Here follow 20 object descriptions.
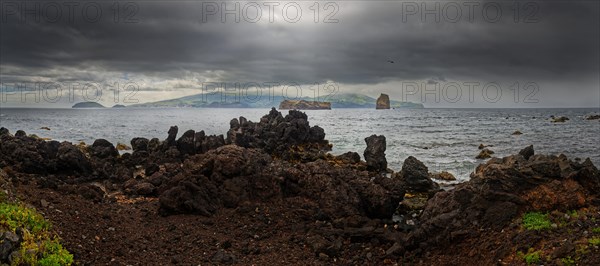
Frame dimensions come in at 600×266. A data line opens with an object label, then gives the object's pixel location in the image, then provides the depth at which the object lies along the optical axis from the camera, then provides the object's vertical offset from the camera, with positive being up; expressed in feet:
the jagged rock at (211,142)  151.94 -9.71
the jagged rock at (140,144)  163.84 -11.23
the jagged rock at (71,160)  104.32 -11.16
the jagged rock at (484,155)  165.92 -15.41
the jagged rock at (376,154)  133.28 -12.40
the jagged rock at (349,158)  145.07 -14.66
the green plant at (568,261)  39.63 -13.88
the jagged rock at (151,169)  110.32 -14.19
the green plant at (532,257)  42.06 -14.42
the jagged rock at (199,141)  153.82 -9.18
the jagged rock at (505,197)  52.29 -10.49
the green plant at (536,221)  47.50 -12.36
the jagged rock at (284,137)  170.73 -9.25
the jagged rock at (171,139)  159.22 -8.67
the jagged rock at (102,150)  139.44 -11.35
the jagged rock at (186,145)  154.40 -10.66
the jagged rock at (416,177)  102.99 -15.47
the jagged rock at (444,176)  122.21 -17.79
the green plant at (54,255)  38.78 -13.49
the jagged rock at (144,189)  85.51 -15.14
